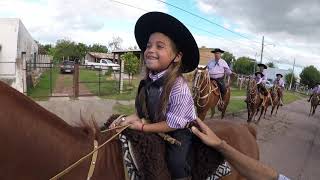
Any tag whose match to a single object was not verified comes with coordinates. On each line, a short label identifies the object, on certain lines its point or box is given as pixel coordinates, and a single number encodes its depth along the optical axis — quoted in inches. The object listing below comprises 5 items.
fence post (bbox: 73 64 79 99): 364.9
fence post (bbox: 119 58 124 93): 454.2
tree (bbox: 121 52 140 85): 556.6
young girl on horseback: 66.5
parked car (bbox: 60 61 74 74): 538.3
